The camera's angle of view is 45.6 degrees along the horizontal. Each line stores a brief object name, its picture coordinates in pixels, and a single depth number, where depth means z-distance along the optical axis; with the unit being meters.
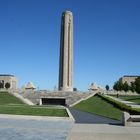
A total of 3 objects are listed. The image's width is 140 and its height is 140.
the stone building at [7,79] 63.35
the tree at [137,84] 30.92
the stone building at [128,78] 66.43
